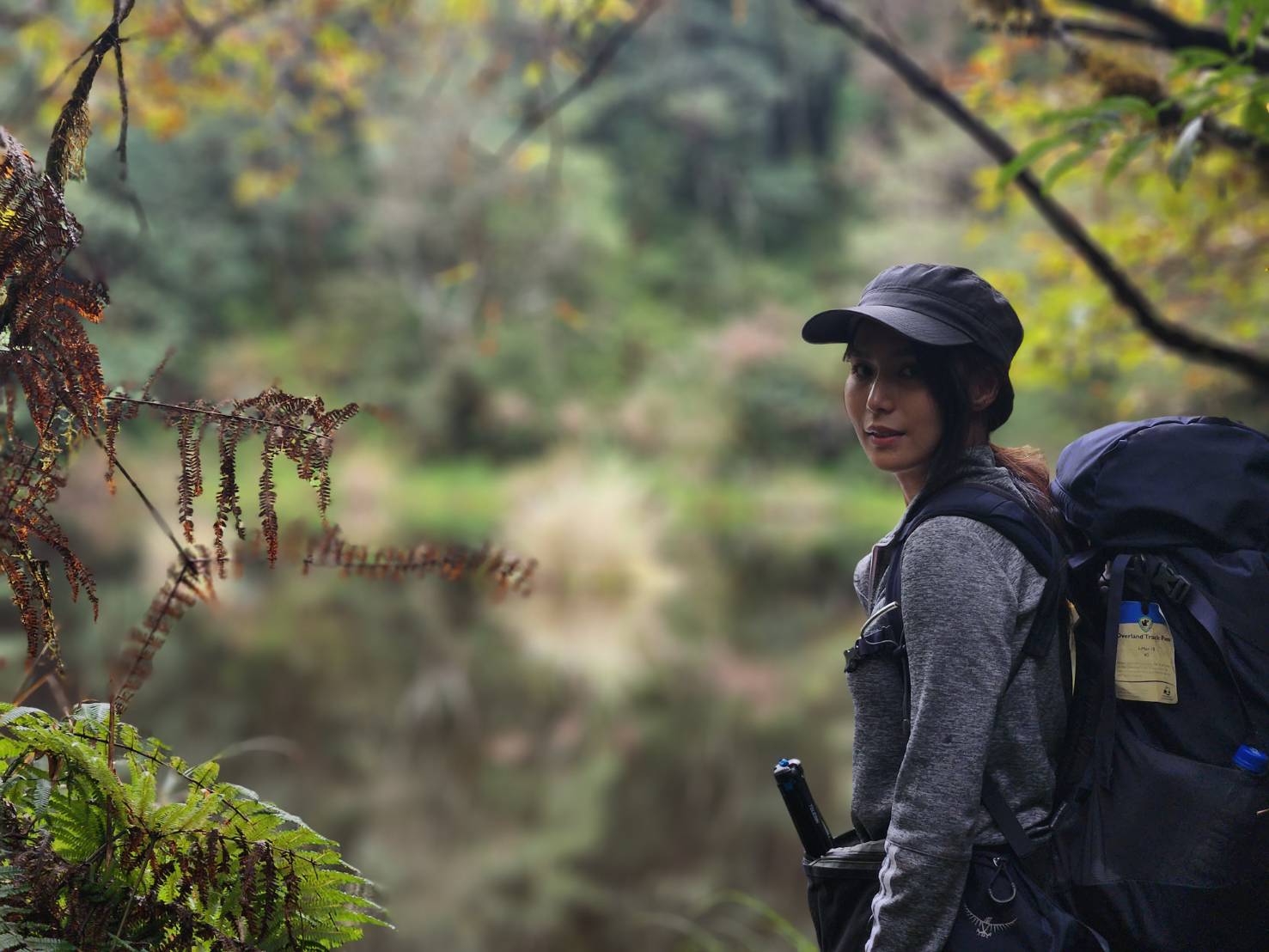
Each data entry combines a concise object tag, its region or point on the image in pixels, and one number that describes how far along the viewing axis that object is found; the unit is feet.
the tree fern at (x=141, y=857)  14.88
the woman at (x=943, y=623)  15.37
